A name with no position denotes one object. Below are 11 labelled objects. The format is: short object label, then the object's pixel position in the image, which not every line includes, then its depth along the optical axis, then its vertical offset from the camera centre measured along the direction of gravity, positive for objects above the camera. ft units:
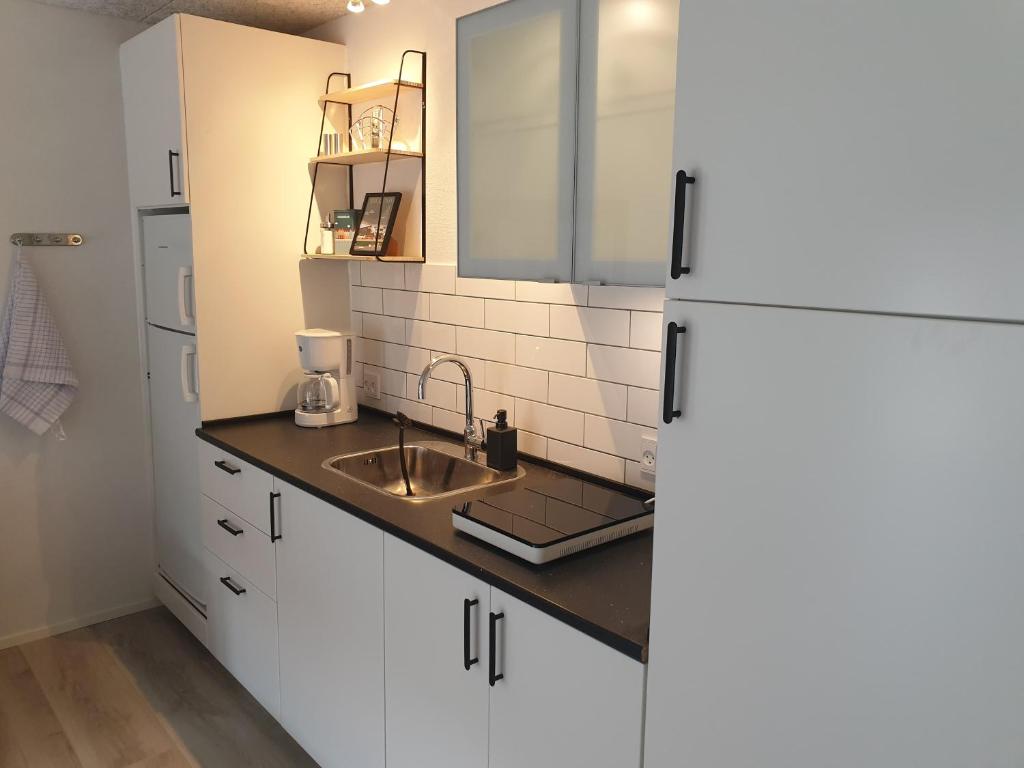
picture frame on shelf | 8.64 +0.28
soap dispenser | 7.38 -1.76
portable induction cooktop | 5.26 -1.87
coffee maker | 9.05 -1.48
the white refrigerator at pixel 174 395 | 9.21 -1.79
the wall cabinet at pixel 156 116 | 8.66 +1.48
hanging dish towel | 9.53 -1.39
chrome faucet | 7.77 -1.71
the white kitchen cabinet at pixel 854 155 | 2.78 +0.40
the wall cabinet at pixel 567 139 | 4.99 +0.78
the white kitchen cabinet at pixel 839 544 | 2.89 -1.17
